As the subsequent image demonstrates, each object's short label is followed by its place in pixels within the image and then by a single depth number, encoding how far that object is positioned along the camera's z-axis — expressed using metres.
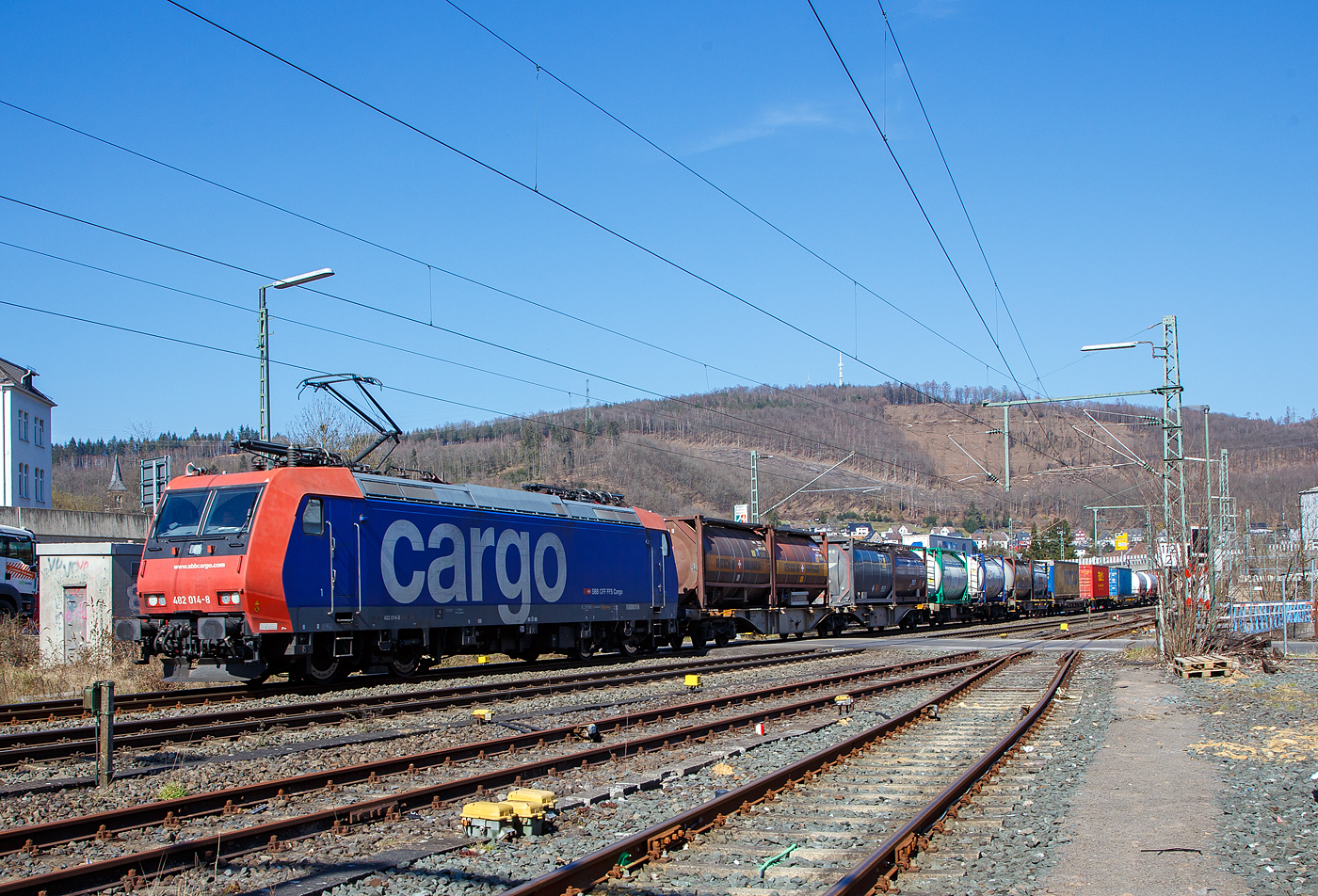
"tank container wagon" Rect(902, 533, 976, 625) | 44.72
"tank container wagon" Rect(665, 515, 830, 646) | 28.12
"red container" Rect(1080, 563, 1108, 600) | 70.31
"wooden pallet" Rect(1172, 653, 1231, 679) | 19.64
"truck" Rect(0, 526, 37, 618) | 30.23
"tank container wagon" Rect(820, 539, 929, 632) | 36.88
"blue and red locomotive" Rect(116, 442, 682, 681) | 14.88
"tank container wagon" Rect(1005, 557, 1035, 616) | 54.94
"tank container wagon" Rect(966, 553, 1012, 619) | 49.06
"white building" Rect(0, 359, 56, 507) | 56.91
